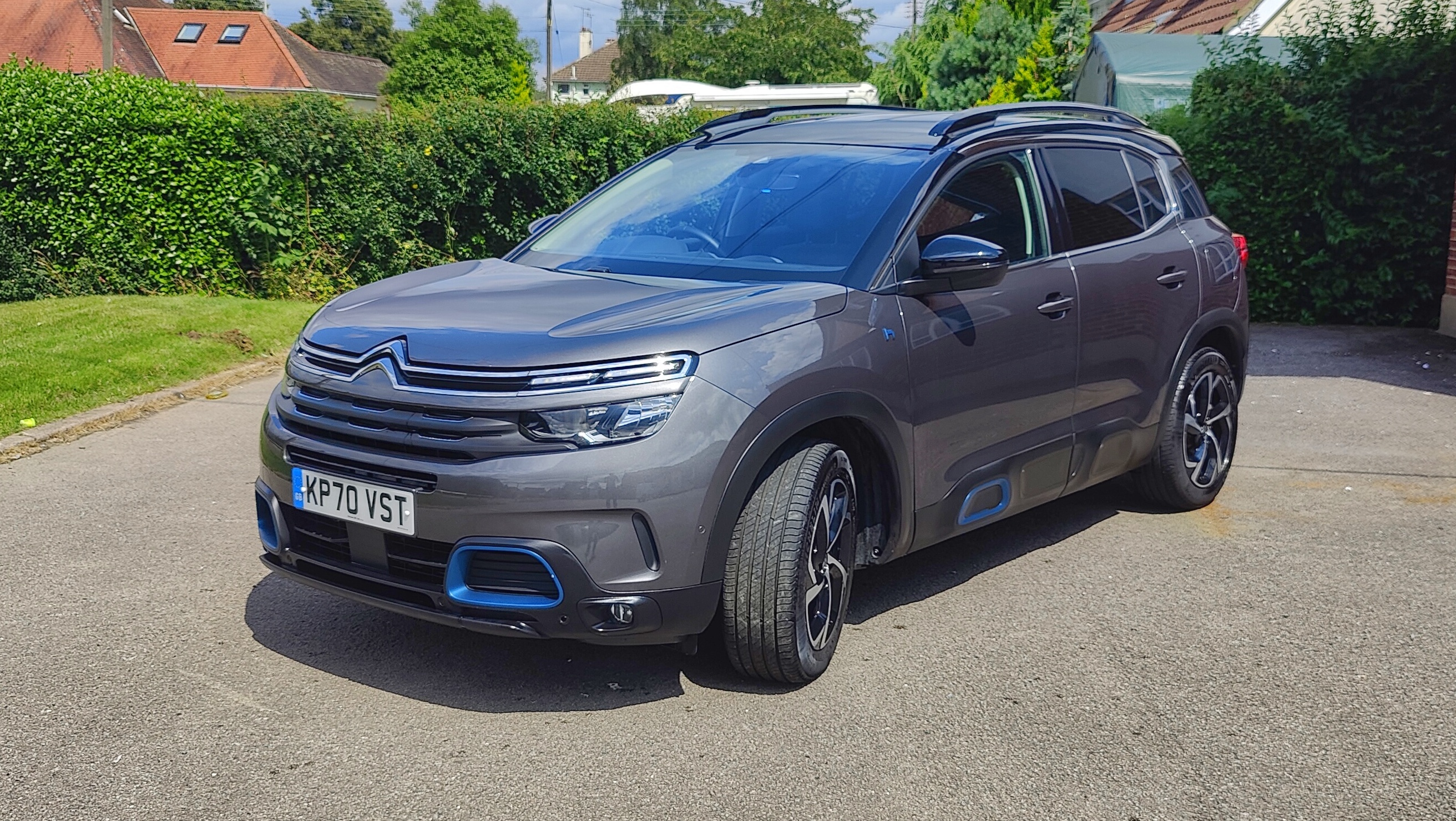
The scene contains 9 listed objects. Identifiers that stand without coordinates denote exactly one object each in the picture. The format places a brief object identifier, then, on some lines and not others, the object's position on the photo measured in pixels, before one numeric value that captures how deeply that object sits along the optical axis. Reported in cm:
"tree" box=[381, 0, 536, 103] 5388
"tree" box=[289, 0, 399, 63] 9956
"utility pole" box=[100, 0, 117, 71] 3238
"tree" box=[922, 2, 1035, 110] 2264
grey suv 357
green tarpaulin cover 1694
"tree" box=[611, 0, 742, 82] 8469
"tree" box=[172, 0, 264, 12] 8575
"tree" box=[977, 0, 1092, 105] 2103
